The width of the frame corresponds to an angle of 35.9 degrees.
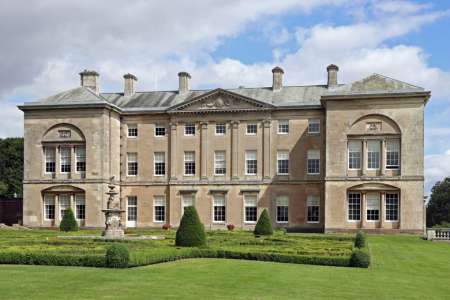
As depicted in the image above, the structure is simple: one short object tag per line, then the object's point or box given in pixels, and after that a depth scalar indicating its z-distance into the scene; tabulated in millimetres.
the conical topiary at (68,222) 43969
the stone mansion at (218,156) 45125
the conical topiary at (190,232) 26750
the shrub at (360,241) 27481
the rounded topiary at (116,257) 19344
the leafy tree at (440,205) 78750
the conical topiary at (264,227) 37688
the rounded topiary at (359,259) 21797
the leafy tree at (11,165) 73750
